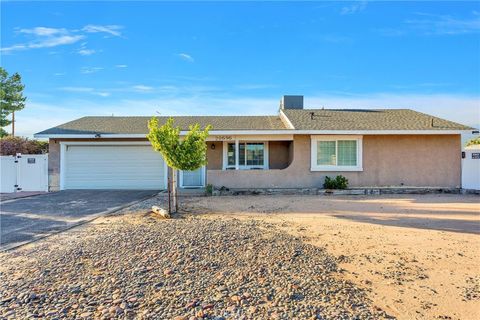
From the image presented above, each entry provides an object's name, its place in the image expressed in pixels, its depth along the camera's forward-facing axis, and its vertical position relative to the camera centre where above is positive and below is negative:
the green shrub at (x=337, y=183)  14.02 -1.03
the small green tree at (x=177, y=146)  9.23 +0.42
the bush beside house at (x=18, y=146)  18.56 +0.84
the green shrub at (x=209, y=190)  13.48 -1.30
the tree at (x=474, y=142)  25.59 +1.52
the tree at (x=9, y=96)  26.31 +5.45
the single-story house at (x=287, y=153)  14.41 +0.33
